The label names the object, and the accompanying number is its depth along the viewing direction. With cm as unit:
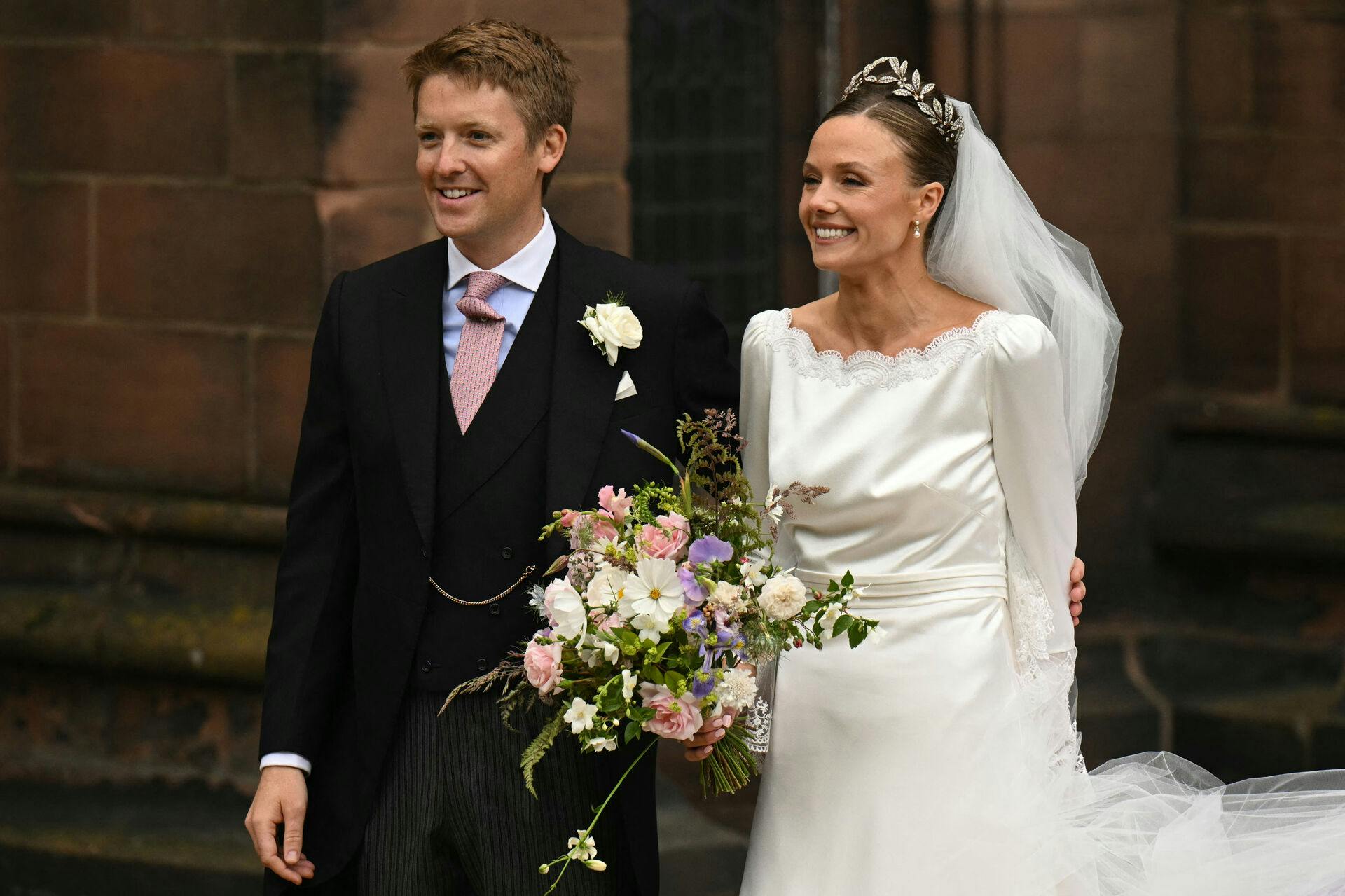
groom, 621
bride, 632
